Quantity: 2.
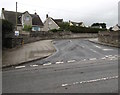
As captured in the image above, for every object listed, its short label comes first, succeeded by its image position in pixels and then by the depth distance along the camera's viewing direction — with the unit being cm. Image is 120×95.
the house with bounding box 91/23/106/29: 12218
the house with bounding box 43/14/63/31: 7257
